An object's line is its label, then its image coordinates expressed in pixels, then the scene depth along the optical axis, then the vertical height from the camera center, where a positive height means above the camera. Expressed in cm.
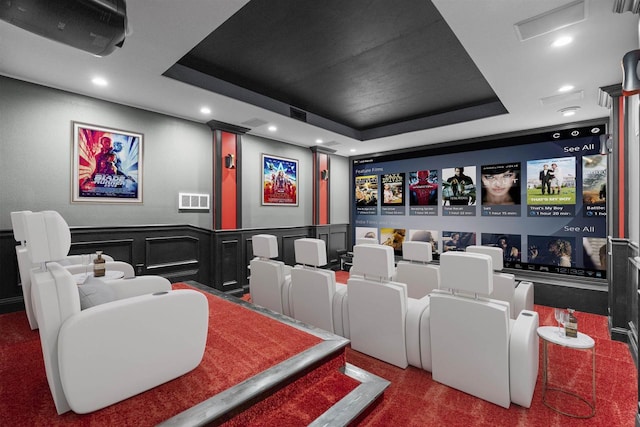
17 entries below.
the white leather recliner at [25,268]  267 -52
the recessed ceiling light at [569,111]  452 +155
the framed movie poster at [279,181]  639 +73
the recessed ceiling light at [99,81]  358 +161
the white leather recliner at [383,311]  279 -93
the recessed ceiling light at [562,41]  269 +155
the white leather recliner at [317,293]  338 -91
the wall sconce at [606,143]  383 +90
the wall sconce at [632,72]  174 +82
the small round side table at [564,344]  227 -100
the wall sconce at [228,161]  545 +96
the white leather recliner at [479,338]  223 -96
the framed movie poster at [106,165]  400 +70
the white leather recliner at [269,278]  400 -87
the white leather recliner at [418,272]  391 -78
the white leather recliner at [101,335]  135 -58
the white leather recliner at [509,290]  345 -90
